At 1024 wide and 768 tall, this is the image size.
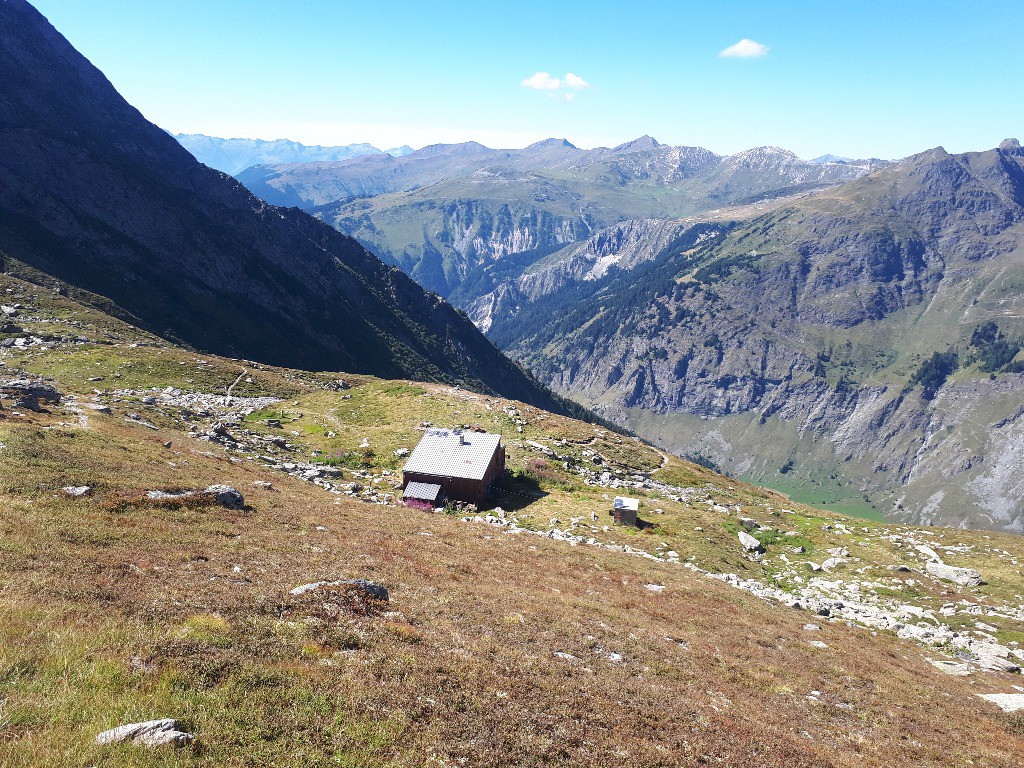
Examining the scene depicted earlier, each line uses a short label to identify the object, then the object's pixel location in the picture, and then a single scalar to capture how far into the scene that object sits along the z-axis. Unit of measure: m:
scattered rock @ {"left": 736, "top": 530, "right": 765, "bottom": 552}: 47.75
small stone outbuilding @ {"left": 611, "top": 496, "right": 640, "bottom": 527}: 48.50
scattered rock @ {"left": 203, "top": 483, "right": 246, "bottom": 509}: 28.17
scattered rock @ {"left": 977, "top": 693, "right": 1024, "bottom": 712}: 24.31
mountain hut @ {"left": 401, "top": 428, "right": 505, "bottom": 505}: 49.72
